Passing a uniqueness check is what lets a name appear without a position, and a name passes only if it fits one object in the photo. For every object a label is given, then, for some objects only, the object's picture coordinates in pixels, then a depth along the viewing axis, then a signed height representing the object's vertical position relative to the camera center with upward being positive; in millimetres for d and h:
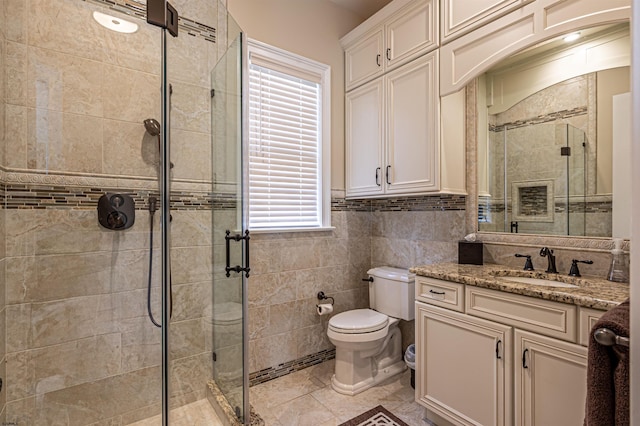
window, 2416 +571
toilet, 2223 -854
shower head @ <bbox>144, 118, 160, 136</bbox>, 1839 +495
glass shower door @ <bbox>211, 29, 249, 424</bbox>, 1884 -141
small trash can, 2283 -1061
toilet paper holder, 2652 -691
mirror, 1681 +439
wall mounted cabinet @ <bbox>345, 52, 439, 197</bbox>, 2164 +598
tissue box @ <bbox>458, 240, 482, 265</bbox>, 2123 -269
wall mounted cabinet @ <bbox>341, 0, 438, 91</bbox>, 2160 +1291
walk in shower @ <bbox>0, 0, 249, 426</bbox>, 1531 -7
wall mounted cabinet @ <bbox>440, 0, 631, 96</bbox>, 1476 +944
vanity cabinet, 1367 -711
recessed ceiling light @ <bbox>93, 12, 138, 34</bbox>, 1714 +1031
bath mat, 1915 -1258
